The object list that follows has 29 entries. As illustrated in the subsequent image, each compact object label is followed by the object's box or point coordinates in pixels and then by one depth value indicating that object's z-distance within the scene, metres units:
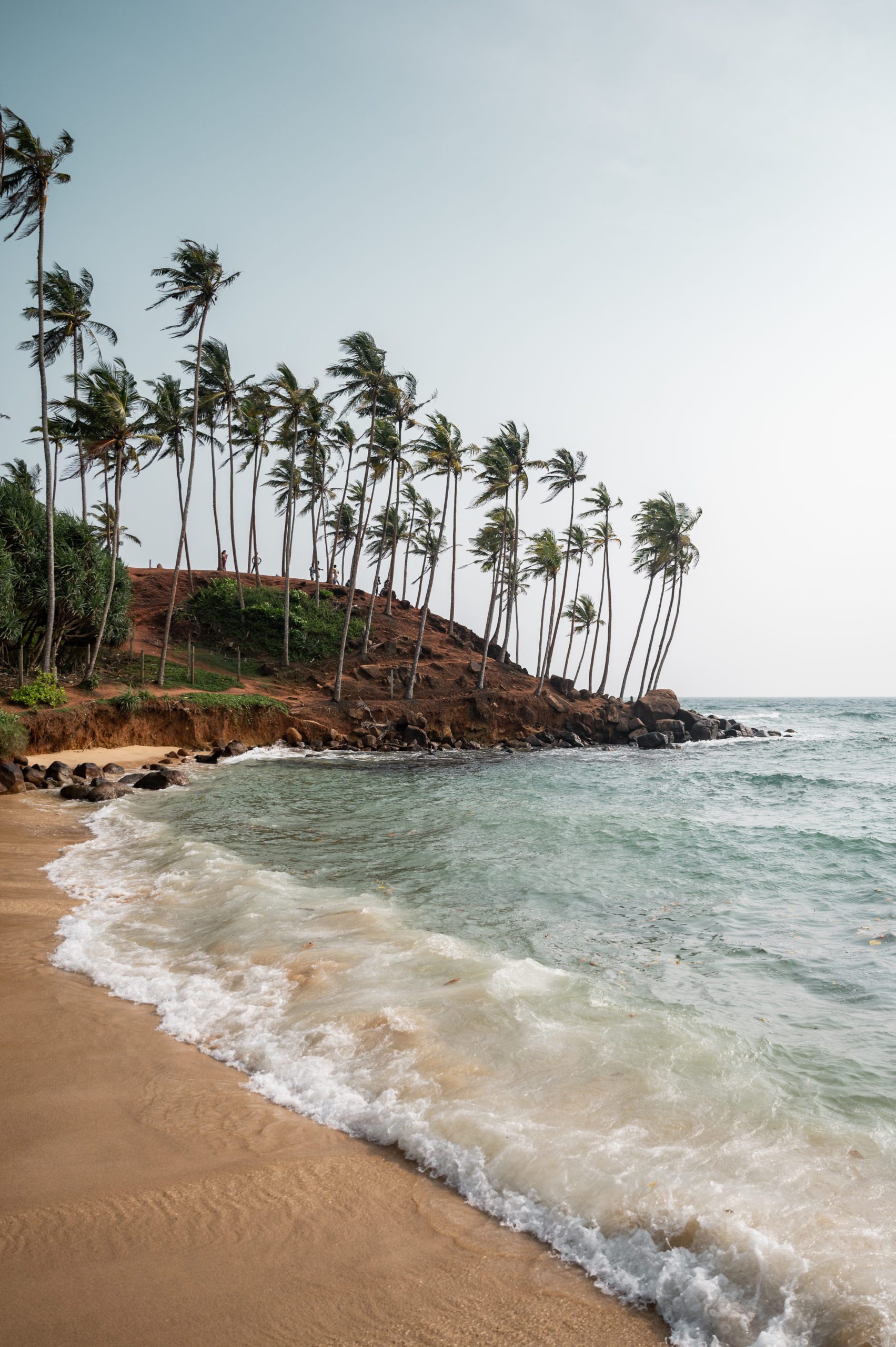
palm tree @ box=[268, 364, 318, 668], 35.34
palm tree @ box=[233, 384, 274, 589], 37.62
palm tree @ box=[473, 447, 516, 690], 39.69
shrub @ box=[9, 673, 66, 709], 22.66
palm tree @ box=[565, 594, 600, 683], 64.50
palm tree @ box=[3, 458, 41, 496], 33.88
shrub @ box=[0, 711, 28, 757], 19.02
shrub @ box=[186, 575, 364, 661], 41.00
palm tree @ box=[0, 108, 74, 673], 21.08
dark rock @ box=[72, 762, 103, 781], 18.27
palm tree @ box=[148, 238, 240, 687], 30.30
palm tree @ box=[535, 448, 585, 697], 44.00
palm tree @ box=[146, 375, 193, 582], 34.38
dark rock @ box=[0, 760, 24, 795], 16.19
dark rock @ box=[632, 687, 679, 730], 44.06
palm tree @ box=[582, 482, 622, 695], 47.88
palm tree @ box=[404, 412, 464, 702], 37.56
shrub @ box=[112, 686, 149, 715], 24.44
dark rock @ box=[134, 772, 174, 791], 17.98
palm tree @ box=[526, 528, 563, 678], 45.84
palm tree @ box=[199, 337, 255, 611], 35.31
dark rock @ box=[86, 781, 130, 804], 16.09
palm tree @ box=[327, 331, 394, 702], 33.09
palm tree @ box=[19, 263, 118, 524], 28.69
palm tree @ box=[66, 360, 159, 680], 26.33
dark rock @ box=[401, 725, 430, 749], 32.34
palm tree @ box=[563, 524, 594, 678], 51.91
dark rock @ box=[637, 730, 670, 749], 39.06
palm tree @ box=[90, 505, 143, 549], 34.69
